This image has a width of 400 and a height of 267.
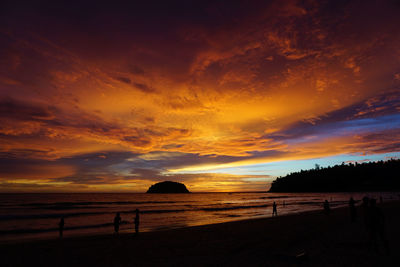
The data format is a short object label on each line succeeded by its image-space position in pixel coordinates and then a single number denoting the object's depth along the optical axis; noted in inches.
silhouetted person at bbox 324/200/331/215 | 1145.2
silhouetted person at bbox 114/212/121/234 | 820.4
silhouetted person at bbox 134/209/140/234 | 786.2
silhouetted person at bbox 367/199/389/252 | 404.2
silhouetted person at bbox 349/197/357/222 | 872.9
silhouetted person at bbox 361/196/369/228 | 445.2
